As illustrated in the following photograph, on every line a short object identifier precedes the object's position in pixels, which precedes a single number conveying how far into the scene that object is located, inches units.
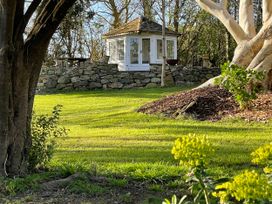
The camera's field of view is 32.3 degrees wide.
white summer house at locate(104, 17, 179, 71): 1088.2
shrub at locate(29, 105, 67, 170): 207.0
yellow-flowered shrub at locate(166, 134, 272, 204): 71.8
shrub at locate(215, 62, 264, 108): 431.8
